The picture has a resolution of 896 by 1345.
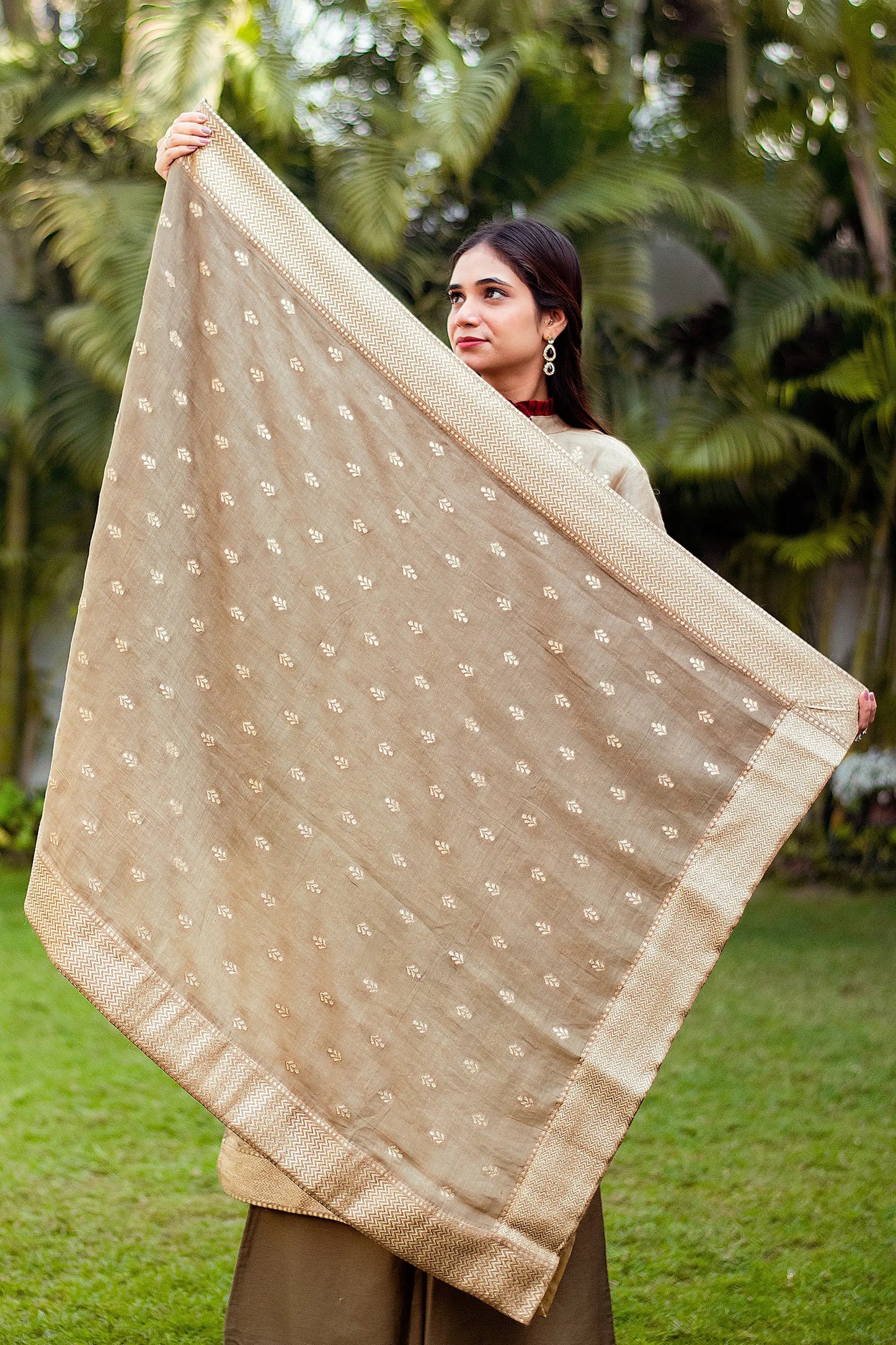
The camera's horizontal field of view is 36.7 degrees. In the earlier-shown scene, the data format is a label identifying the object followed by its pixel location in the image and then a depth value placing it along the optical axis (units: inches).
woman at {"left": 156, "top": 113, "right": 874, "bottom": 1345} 73.2
